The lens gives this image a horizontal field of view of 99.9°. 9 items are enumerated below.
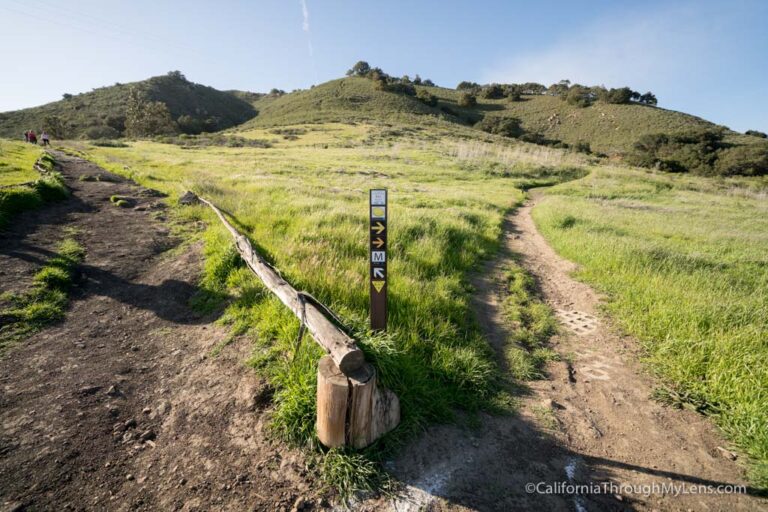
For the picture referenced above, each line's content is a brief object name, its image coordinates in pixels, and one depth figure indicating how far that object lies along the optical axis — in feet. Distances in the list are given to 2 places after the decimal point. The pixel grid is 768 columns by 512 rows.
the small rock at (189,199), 36.83
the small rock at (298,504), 8.32
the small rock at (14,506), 8.07
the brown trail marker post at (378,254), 11.44
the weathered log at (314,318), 9.34
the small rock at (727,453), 10.15
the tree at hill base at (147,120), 217.97
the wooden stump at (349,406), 8.98
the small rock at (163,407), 11.31
